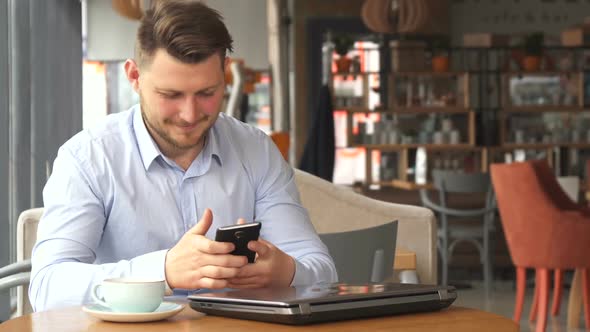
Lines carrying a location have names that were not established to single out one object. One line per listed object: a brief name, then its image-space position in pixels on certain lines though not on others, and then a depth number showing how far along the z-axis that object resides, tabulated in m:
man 1.87
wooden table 1.49
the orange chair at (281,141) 5.74
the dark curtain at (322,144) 9.42
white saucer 1.52
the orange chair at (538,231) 6.31
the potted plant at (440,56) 10.60
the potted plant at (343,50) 10.64
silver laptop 1.49
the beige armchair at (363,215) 3.28
